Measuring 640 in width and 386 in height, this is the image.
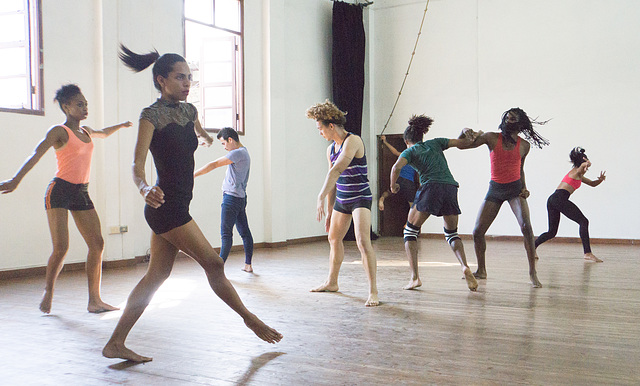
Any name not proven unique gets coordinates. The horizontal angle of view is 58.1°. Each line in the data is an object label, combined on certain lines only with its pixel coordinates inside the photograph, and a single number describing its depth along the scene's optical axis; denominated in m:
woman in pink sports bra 6.89
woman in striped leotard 4.19
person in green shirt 4.70
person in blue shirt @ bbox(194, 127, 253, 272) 5.84
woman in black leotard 2.68
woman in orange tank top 3.94
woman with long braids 4.96
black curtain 9.80
